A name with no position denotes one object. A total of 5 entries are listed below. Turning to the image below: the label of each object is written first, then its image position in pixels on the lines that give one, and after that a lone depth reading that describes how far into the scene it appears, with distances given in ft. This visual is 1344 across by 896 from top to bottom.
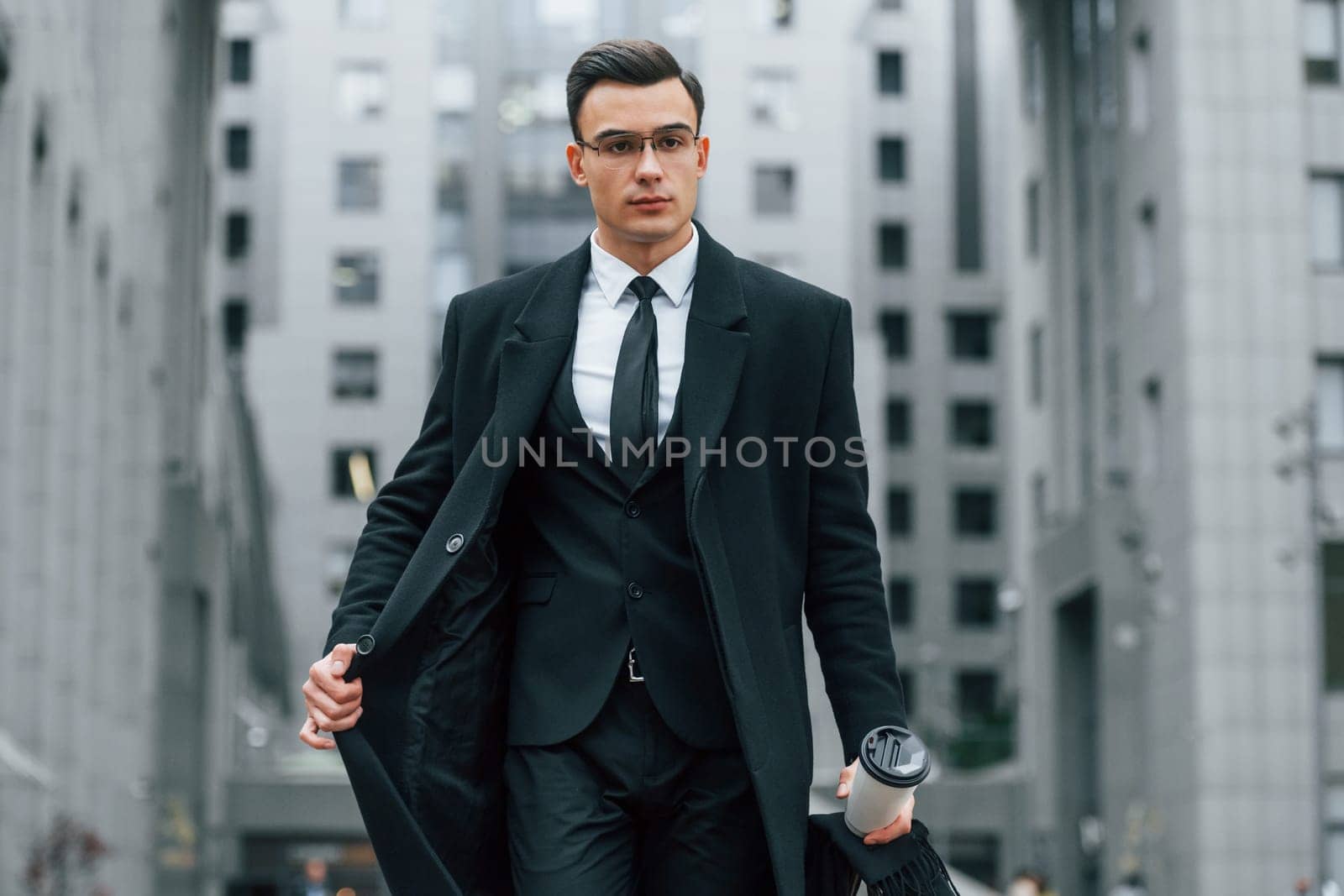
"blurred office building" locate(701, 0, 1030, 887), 272.31
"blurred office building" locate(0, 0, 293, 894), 99.19
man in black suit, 12.66
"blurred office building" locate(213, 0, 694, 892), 247.09
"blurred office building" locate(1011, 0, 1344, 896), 124.98
